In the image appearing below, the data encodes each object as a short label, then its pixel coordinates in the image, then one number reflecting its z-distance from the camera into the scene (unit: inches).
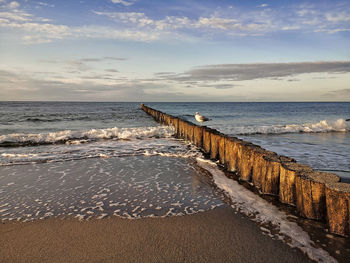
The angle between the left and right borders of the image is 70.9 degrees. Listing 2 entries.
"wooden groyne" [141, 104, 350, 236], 120.8
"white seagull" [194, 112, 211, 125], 456.2
